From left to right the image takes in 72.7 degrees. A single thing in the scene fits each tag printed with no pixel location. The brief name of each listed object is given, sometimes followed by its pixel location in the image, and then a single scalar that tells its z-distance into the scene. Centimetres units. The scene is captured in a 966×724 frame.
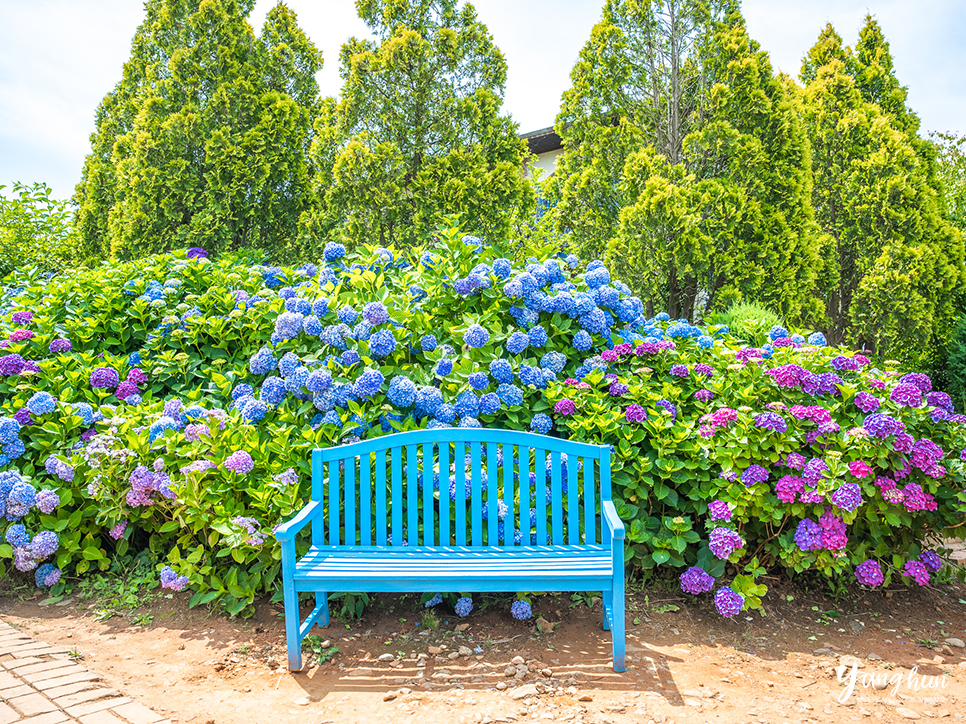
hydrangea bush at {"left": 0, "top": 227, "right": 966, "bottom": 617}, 307
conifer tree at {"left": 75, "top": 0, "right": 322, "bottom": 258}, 754
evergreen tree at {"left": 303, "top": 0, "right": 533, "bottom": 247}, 654
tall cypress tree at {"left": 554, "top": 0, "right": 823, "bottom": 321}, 649
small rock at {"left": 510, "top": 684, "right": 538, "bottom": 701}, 244
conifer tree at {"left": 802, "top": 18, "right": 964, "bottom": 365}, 849
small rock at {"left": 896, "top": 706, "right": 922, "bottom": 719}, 235
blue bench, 284
